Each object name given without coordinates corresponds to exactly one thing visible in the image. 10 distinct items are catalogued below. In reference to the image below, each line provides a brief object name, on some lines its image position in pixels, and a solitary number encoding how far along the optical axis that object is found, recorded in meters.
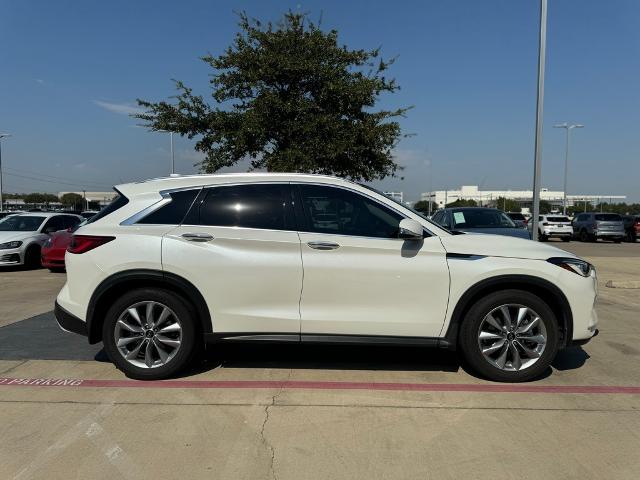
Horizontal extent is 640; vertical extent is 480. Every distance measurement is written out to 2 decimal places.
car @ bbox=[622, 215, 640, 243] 29.73
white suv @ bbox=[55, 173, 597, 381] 4.45
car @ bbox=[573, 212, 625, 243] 28.28
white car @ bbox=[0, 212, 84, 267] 13.15
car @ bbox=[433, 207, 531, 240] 10.35
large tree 15.59
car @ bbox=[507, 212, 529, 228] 32.35
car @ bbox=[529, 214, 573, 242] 29.17
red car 12.38
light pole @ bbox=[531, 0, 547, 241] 12.72
